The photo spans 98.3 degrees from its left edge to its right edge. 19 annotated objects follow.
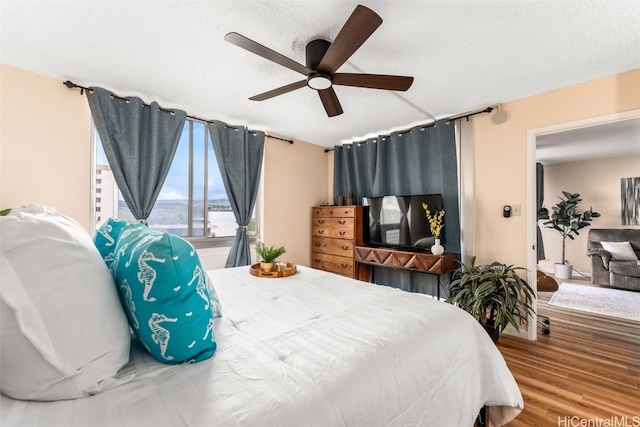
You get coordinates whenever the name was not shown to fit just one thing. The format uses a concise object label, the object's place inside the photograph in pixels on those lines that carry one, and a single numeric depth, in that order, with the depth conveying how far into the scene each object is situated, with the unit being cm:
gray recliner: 438
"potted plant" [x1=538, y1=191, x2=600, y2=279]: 553
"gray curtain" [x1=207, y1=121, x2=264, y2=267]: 368
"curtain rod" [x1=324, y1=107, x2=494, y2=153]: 313
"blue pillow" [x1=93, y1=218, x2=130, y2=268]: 116
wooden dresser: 411
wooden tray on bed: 216
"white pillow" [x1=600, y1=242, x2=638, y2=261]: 459
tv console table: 319
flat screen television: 351
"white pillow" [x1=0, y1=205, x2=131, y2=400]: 65
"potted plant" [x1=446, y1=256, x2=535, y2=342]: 255
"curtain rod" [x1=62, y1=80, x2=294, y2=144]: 258
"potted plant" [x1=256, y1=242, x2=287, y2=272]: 224
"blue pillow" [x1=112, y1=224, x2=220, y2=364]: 84
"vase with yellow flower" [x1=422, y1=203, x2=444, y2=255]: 326
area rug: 352
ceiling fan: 149
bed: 70
